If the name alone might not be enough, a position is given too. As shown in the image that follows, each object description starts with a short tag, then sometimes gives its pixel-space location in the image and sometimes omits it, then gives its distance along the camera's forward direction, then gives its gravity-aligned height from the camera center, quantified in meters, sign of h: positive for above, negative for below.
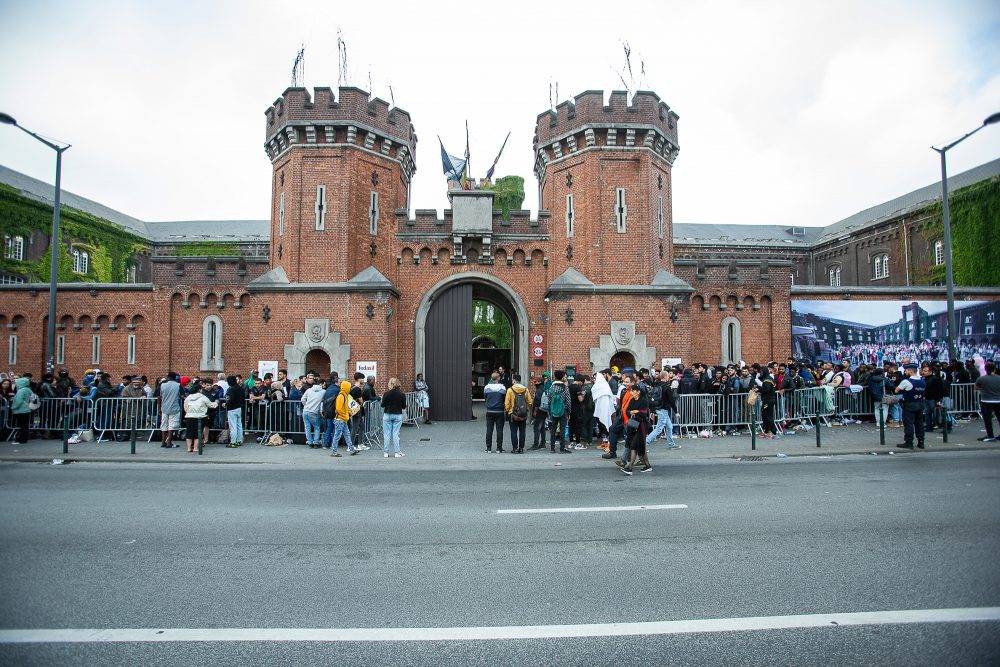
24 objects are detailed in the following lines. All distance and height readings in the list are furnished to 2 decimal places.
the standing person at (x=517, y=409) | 12.01 -1.00
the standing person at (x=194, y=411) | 12.05 -1.01
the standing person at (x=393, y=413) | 11.65 -1.06
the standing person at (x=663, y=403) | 12.28 -0.90
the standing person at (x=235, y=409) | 12.68 -1.04
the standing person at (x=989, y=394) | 12.07 -0.73
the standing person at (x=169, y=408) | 12.67 -0.98
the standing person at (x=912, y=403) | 11.38 -0.88
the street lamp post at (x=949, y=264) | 15.74 +3.08
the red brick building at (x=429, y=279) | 16.64 +2.97
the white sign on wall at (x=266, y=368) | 16.31 -0.04
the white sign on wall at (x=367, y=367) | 16.39 -0.03
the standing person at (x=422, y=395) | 17.06 -0.94
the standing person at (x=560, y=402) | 12.16 -0.86
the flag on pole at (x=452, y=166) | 19.38 +7.35
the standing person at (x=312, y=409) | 12.88 -1.04
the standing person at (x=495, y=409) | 12.41 -1.03
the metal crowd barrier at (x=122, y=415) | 13.34 -1.21
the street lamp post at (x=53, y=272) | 15.26 +2.92
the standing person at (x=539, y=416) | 12.59 -1.22
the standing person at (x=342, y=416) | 12.14 -1.15
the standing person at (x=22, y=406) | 12.70 -0.93
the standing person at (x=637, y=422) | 9.56 -1.05
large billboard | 20.20 +1.25
